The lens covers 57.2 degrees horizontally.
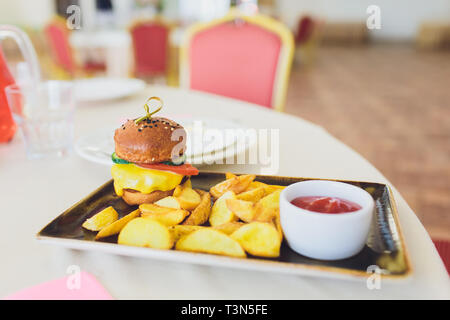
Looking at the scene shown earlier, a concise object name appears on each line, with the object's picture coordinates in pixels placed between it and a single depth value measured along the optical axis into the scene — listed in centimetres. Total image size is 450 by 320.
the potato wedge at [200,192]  66
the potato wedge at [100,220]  57
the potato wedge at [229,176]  68
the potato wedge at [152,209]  57
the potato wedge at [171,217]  56
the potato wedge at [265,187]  65
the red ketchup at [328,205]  53
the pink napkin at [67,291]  47
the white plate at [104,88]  139
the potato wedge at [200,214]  57
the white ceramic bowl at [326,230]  47
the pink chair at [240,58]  174
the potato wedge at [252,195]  60
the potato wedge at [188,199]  60
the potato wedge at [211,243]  48
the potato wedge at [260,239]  49
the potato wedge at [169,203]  59
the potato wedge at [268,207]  56
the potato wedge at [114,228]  54
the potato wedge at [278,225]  52
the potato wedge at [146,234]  50
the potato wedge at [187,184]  67
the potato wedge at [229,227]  54
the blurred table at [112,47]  393
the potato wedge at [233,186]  64
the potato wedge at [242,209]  55
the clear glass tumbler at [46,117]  90
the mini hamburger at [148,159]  62
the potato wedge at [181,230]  54
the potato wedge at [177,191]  63
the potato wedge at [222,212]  56
